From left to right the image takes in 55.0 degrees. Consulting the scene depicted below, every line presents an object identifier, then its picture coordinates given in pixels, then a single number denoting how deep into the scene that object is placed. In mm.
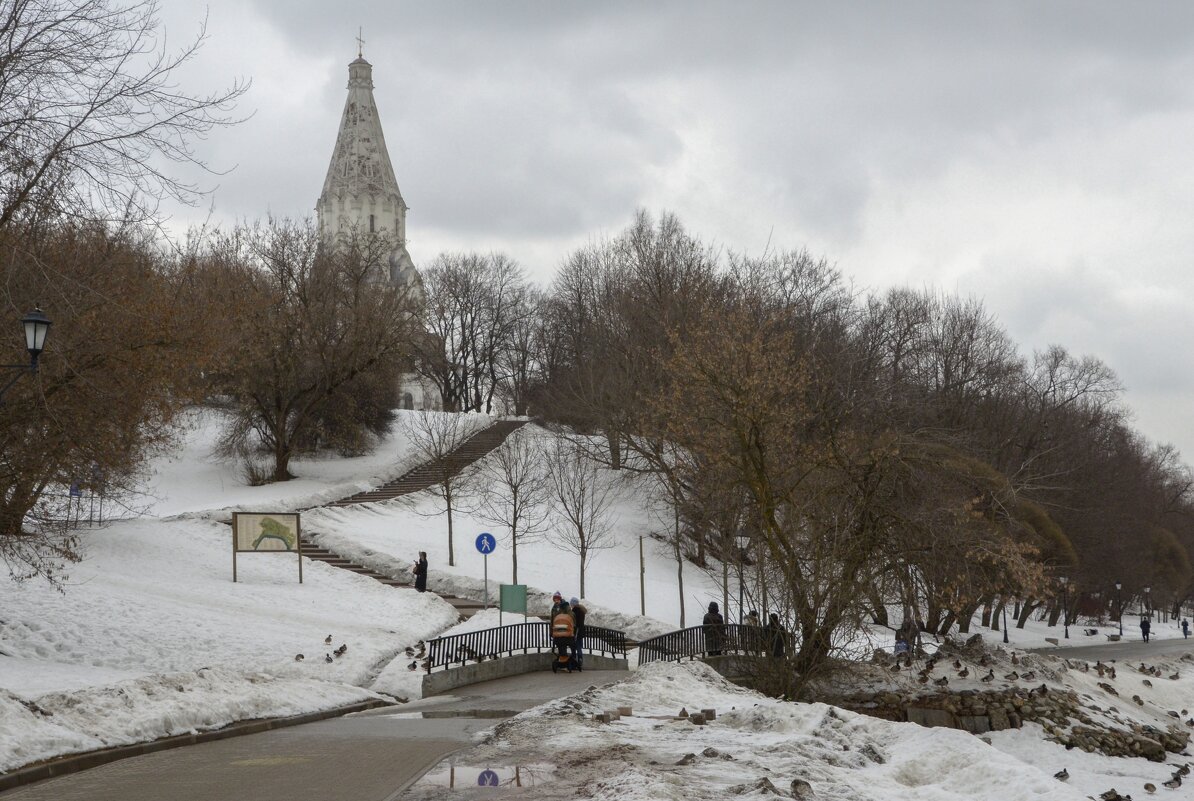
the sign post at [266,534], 30172
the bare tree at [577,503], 38438
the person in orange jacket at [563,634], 23094
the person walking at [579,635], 23594
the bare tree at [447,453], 41041
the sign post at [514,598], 27750
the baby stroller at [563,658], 23312
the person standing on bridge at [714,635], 24594
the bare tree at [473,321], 83688
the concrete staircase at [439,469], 46066
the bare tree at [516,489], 40444
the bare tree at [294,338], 45594
